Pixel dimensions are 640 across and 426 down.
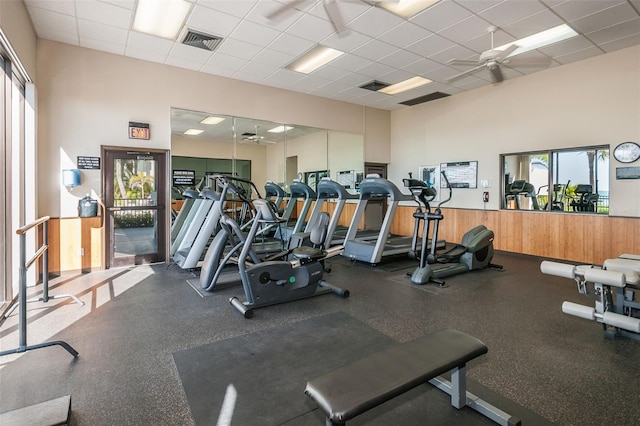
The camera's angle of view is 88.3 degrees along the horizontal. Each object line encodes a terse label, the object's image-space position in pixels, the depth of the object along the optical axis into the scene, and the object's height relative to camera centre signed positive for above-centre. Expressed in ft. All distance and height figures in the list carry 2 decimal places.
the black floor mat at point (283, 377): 6.51 -4.00
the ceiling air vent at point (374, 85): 24.09 +9.36
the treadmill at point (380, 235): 18.12 -1.34
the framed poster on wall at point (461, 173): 25.43 +2.90
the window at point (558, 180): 19.29 +1.92
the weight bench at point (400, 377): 4.65 -2.65
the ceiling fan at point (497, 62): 15.99 +7.57
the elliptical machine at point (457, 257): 16.03 -2.58
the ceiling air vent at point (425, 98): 26.50 +9.34
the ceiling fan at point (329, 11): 12.87 +8.22
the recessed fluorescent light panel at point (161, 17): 14.15 +8.88
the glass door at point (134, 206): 18.67 +0.21
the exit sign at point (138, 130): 19.07 +4.63
